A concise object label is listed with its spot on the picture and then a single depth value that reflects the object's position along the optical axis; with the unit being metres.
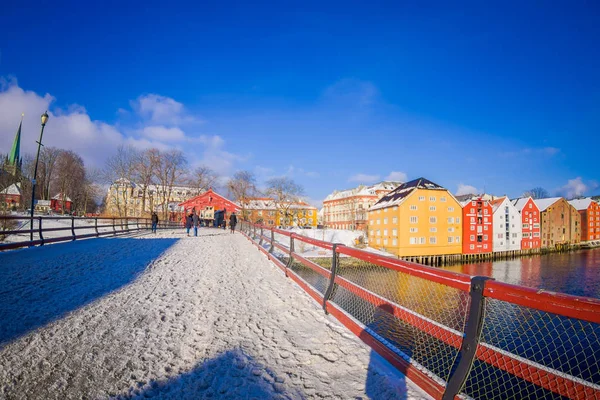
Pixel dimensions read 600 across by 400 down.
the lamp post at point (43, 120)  13.33
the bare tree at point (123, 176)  41.50
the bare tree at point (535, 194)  99.56
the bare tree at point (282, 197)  60.59
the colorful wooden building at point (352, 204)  85.92
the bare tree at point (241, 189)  61.03
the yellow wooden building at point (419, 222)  46.72
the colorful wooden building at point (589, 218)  78.38
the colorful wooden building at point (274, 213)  61.22
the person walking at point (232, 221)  23.16
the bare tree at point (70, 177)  53.97
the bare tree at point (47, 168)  53.88
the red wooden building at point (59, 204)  54.97
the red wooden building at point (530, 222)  62.09
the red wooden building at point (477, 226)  52.53
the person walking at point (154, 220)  22.31
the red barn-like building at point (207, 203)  51.03
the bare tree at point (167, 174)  43.84
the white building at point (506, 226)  56.98
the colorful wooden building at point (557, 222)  67.38
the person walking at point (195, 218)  20.23
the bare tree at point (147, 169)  41.88
